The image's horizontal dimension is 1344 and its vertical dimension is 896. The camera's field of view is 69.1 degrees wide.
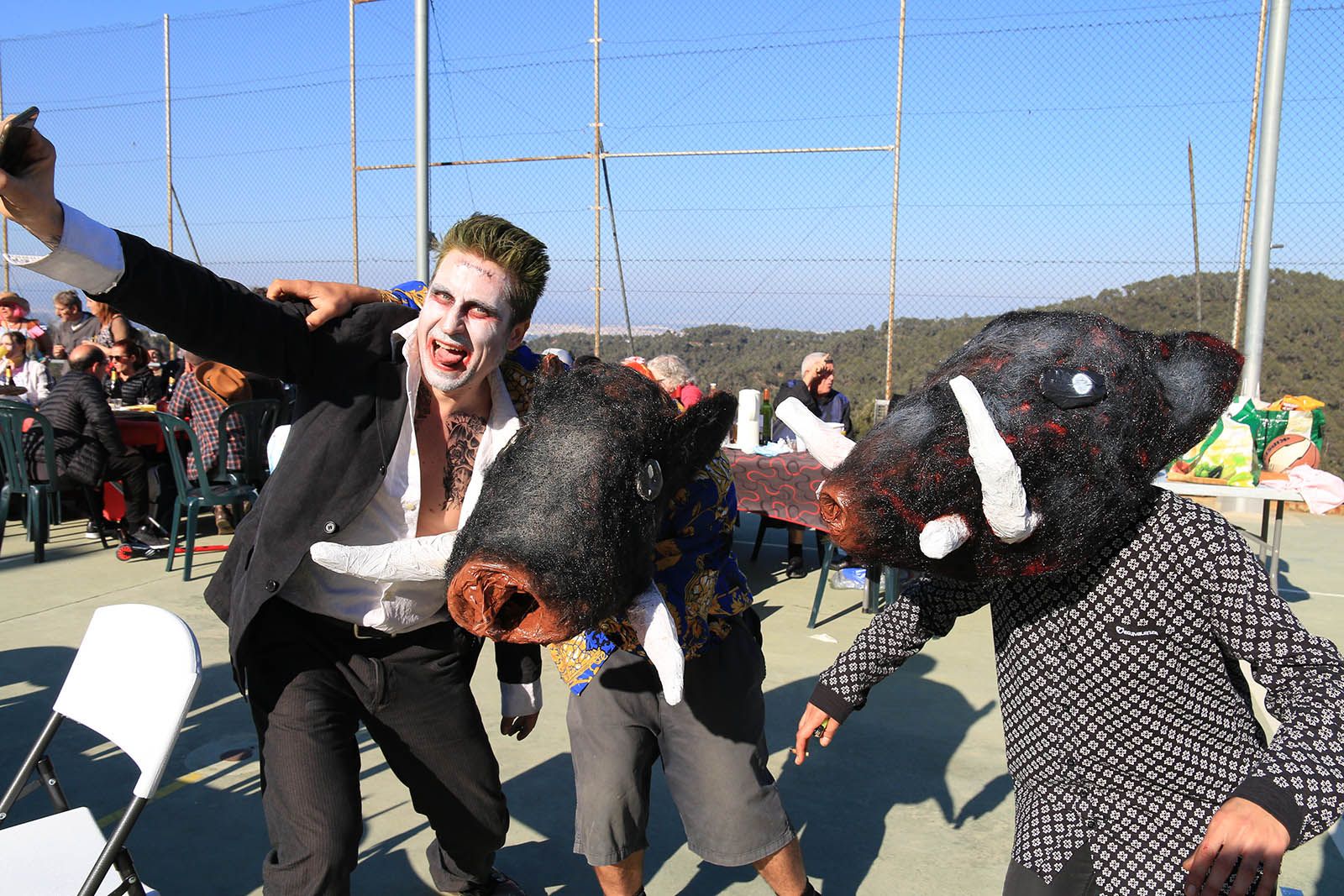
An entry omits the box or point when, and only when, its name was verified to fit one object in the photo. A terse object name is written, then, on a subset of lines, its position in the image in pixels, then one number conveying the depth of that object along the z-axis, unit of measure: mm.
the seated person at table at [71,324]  9867
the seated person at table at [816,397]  7062
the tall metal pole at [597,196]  9039
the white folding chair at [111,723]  2049
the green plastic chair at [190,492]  6285
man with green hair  2059
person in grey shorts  2355
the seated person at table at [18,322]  9242
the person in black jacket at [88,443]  6816
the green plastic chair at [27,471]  6672
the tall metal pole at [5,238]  12266
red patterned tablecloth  5719
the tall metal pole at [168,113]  11375
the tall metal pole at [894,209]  7914
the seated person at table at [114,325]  8211
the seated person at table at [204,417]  6523
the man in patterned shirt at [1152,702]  1531
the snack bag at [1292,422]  5828
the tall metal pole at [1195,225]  8195
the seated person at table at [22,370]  8461
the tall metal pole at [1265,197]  7453
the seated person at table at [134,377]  8438
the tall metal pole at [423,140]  8625
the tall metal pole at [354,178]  10148
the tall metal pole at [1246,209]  7688
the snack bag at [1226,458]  5344
